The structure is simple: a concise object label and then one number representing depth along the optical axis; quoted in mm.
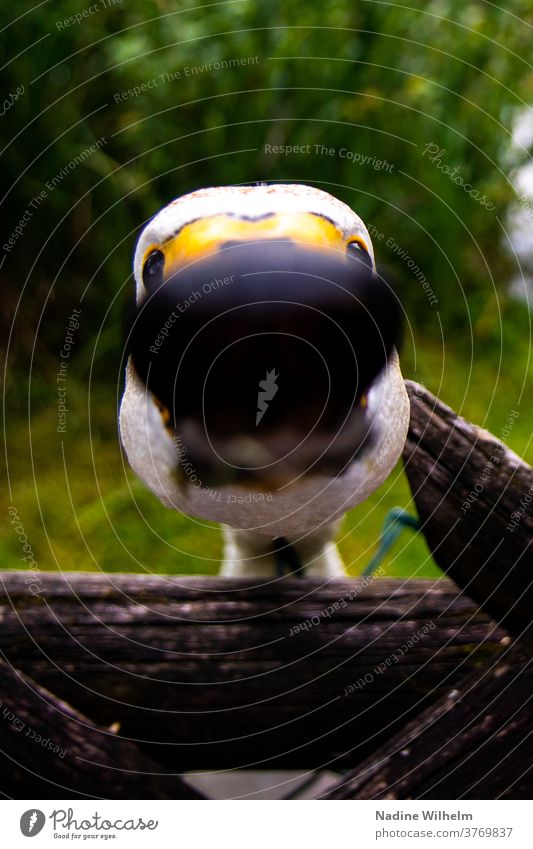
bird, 516
